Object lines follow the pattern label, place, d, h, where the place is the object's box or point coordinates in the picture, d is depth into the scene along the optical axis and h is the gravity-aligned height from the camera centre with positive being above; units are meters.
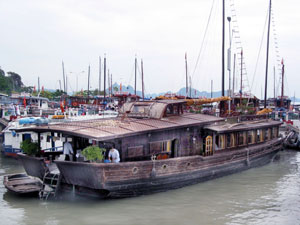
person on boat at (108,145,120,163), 10.06 -1.76
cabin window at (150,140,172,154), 11.48 -1.75
